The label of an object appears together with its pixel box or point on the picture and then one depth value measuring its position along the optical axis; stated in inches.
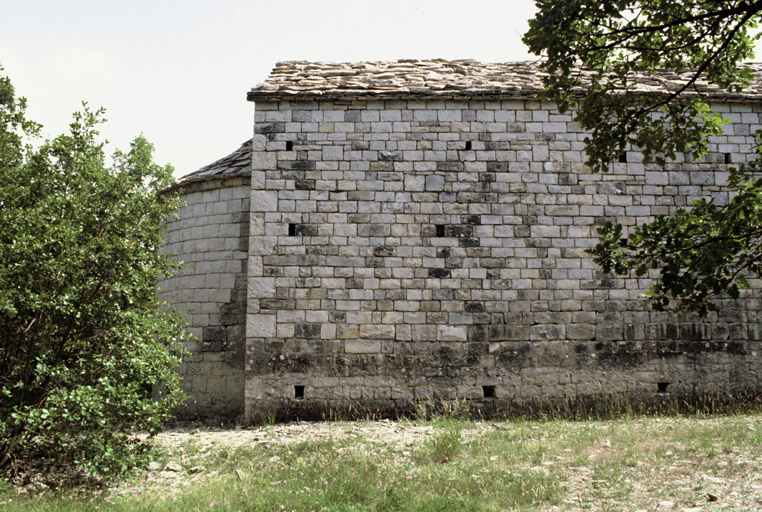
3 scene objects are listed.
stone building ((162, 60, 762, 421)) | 306.0
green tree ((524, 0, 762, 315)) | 159.3
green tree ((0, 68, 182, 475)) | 197.2
